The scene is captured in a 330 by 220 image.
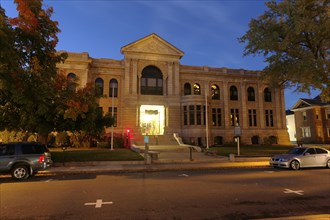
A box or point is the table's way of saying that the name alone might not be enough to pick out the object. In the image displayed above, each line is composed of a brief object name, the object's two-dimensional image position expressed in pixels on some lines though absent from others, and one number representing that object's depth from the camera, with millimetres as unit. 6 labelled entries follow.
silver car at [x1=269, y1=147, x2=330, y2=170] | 15867
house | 49812
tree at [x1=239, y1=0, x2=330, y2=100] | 22047
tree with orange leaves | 13195
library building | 34719
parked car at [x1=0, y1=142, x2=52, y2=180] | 12773
